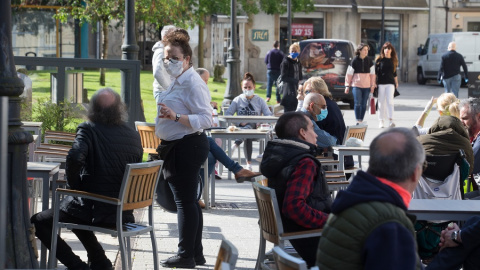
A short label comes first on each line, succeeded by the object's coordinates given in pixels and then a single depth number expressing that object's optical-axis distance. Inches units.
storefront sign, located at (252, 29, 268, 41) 1693.7
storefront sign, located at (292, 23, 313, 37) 1759.4
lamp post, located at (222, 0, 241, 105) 844.0
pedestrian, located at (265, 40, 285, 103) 1042.7
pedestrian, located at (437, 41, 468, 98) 942.4
